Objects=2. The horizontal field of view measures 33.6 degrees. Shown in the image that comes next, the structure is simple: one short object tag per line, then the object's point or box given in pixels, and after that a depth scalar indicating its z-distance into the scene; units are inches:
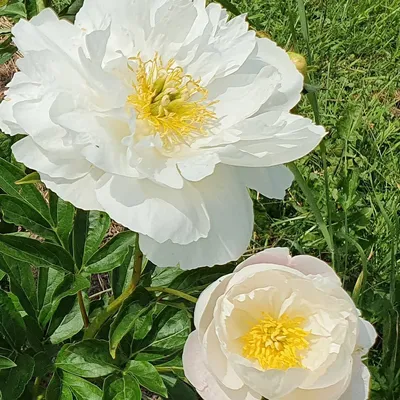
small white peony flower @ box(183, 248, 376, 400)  30.7
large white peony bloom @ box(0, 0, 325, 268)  28.9
